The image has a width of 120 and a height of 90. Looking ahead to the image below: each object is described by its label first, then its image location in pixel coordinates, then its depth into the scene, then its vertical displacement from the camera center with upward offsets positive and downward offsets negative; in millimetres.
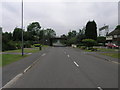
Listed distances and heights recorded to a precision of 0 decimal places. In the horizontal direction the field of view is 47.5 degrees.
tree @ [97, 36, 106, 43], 73288 +1729
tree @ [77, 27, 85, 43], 64250 +2947
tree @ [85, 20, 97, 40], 67500 +6679
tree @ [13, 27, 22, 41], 84938 +5792
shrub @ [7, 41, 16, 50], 33531 -675
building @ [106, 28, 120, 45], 63909 +2701
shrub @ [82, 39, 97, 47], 39509 +348
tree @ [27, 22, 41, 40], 100938 +11464
